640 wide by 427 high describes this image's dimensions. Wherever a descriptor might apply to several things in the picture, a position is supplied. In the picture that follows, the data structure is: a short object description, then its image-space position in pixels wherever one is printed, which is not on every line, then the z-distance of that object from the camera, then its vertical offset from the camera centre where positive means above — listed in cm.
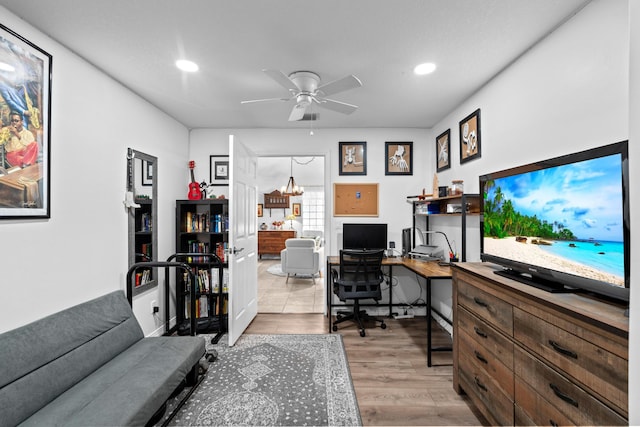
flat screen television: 114 -4
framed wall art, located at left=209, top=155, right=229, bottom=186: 382 +59
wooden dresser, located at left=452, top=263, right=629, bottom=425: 102 -63
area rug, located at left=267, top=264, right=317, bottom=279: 594 -126
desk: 255 -54
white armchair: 550 -82
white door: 286 -26
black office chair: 319 -73
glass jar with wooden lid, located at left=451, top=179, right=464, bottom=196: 281 +27
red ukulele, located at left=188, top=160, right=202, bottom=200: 346 +29
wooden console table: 824 -77
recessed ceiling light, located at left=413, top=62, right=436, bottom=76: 220 +116
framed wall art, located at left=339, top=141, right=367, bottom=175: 383 +77
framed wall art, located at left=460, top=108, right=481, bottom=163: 265 +76
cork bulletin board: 383 +20
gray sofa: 137 -93
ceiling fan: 200 +95
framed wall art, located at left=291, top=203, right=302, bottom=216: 889 +16
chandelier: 740 +69
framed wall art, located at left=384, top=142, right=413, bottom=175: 383 +76
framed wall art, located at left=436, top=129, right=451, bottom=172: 328 +77
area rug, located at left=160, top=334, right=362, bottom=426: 189 -132
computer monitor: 367 -27
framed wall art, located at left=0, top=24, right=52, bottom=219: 159 +52
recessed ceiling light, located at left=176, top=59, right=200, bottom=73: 216 +116
